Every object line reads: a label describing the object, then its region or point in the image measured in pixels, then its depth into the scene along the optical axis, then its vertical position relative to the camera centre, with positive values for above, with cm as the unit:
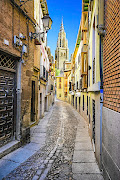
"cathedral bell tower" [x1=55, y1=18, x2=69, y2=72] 8856 +2887
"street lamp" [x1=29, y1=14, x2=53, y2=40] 758 +400
